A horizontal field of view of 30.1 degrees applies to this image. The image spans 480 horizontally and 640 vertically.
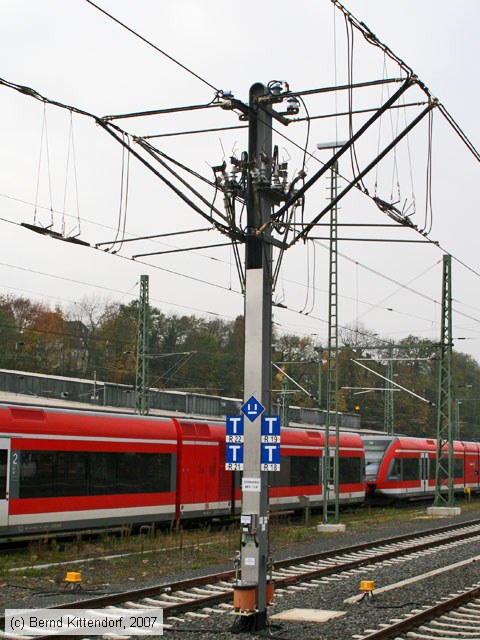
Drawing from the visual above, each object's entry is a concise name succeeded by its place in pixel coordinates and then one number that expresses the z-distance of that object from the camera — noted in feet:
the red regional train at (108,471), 56.44
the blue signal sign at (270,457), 35.42
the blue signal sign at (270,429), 35.65
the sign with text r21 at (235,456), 36.24
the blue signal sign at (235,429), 36.45
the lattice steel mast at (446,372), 99.71
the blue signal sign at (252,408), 35.81
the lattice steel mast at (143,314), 107.86
